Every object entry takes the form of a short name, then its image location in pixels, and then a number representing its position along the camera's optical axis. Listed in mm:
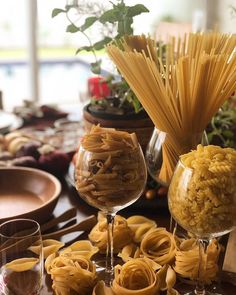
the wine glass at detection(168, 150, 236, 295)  603
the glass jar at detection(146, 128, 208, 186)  757
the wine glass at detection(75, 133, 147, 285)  677
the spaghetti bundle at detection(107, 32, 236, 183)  689
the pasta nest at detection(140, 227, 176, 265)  753
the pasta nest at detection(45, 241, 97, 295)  650
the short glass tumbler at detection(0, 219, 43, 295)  645
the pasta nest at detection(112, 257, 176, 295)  643
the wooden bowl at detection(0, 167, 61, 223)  908
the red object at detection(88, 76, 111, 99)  1042
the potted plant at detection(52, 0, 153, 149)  871
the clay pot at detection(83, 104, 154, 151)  922
